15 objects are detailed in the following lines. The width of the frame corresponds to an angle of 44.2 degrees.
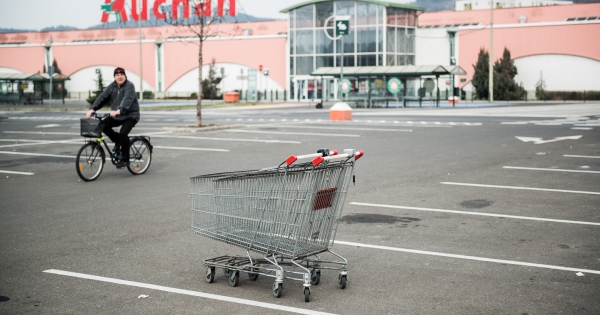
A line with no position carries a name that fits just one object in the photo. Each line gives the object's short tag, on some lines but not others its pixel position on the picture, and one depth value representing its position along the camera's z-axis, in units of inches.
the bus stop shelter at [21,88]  2326.5
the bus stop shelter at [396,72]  1900.8
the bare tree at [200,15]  1021.8
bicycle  504.1
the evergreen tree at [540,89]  2363.4
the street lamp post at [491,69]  2206.0
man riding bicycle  502.2
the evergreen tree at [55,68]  3253.0
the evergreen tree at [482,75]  2383.1
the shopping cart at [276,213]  229.3
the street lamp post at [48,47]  3358.8
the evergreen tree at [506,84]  2347.4
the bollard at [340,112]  1249.4
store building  2365.7
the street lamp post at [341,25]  1557.6
